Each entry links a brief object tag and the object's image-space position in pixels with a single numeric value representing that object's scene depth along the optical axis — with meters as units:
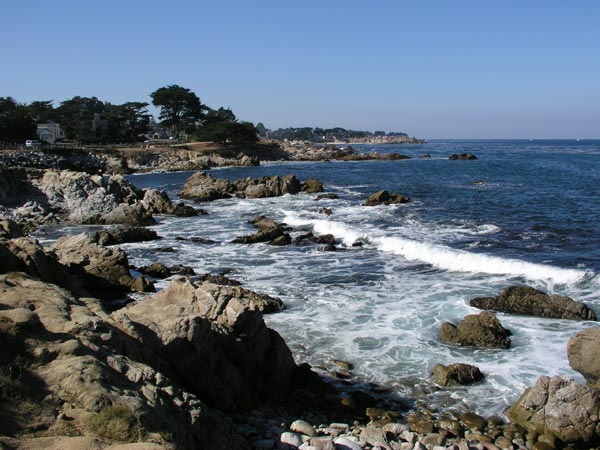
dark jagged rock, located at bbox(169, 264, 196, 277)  20.14
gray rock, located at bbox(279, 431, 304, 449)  8.01
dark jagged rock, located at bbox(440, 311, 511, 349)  13.38
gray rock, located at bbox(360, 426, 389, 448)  8.50
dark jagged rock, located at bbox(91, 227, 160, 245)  26.26
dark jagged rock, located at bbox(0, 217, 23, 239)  18.20
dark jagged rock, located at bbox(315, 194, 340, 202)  44.06
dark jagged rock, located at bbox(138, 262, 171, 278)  20.05
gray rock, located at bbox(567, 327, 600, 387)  11.32
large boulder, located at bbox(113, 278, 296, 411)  9.29
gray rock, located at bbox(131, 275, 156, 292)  17.69
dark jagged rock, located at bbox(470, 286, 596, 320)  15.27
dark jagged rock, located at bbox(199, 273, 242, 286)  18.27
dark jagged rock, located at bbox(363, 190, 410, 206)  39.44
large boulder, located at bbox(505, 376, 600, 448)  9.21
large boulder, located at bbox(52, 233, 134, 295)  17.38
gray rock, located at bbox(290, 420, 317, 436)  8.79
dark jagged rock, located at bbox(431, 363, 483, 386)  11.35
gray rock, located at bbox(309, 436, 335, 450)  7.82
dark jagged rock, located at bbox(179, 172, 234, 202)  45.12
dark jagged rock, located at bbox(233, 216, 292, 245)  26.27
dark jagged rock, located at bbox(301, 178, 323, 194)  48.95
